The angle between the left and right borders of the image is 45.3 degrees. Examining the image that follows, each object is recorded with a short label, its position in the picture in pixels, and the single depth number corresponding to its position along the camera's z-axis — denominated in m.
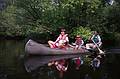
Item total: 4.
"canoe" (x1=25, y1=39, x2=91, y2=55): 8.77
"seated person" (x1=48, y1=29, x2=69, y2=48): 9.48
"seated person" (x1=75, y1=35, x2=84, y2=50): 9.74
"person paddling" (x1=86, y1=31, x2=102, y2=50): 9.92
